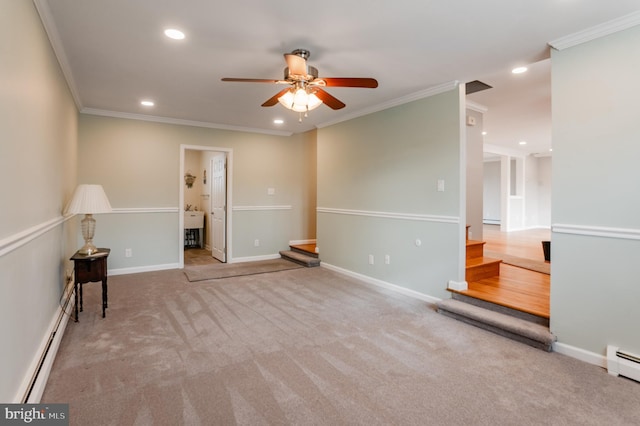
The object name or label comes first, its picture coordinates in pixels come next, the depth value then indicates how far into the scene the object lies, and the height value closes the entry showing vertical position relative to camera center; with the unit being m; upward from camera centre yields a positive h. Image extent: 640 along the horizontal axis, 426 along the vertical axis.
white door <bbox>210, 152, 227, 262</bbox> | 6.02 +0.08
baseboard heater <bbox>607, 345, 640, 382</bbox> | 2.22 -1.08
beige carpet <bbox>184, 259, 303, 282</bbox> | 4.95 -1.01
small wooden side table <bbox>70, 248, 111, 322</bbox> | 3.08 -0.58
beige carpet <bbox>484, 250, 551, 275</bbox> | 4.65 -0.84
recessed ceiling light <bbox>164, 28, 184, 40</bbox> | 2.49 +1.39
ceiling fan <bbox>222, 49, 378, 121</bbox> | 2.56 +1.04
